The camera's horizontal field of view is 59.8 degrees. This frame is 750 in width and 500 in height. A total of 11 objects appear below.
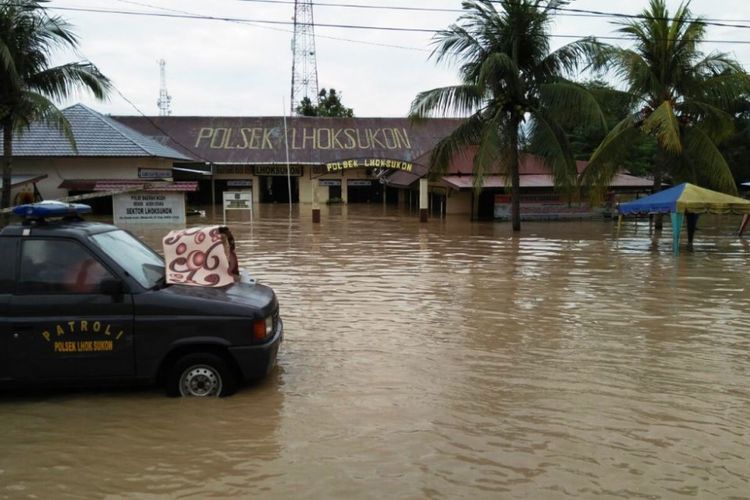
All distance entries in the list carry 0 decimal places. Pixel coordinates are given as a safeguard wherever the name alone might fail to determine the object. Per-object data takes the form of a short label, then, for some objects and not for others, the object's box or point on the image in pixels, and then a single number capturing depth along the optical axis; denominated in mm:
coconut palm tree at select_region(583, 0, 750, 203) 21969
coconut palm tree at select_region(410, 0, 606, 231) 22281
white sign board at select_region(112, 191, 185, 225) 25656
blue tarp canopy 18031
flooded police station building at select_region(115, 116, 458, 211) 47750
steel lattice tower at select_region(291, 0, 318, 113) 53362
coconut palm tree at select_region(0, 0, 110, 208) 19703
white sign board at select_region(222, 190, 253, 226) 30312
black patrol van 5379
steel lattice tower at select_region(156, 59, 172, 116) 86612
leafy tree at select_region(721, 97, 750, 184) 44781
